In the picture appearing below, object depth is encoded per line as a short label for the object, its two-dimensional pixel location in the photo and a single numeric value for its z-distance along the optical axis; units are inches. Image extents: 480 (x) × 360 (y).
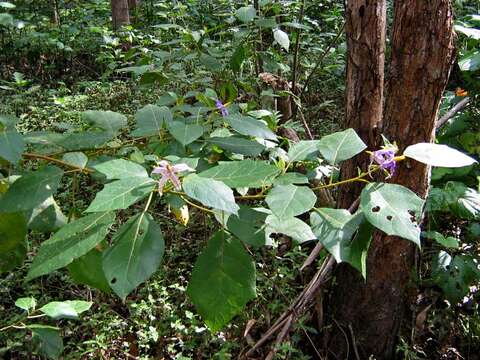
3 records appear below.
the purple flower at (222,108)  47.6
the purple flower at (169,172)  26.3
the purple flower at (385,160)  31.6
